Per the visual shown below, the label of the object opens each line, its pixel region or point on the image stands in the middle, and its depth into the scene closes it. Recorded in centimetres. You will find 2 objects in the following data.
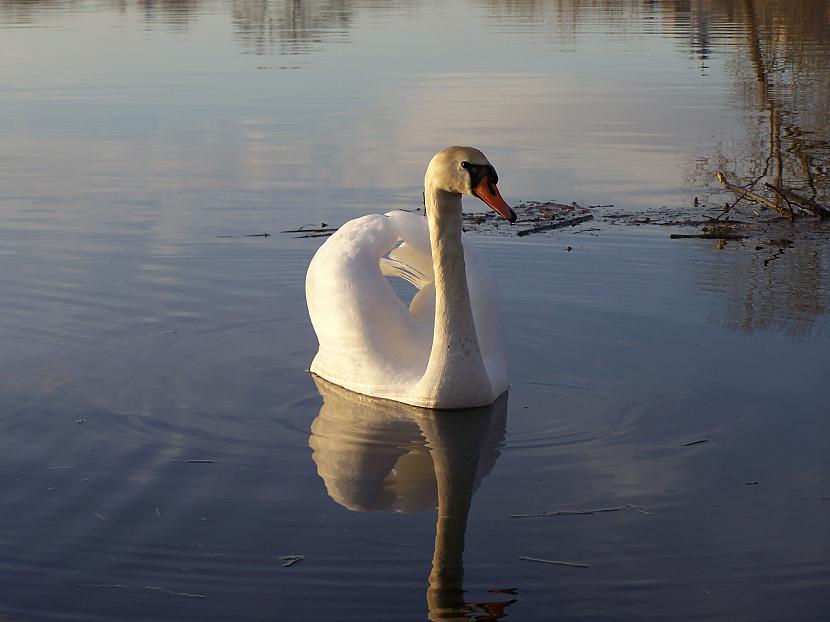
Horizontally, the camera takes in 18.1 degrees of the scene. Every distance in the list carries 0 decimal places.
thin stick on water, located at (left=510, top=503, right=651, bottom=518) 1123
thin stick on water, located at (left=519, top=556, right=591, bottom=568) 1015
